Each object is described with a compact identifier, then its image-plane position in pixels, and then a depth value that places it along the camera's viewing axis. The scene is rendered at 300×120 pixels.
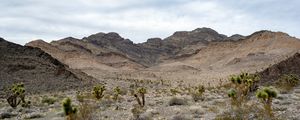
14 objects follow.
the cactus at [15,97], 16.65
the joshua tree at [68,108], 8.54
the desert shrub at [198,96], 15.86
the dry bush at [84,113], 10.38
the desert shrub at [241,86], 11.89
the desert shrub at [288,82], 19.85
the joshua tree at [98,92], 16.82
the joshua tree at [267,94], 9.76
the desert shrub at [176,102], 13.92
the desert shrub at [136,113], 10.79
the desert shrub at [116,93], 17.86
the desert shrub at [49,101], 17.67
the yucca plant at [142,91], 14.56
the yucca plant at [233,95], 11.81
